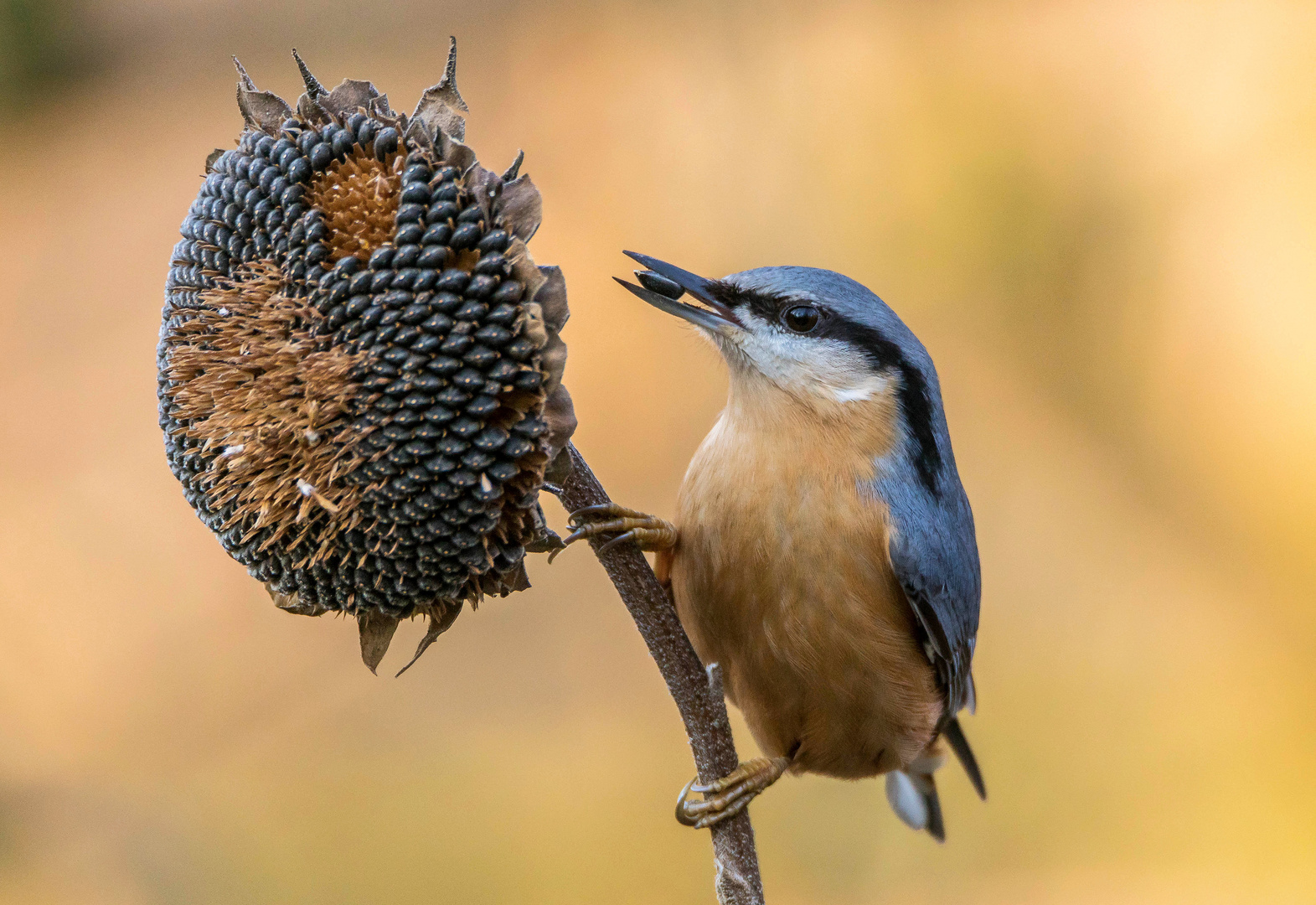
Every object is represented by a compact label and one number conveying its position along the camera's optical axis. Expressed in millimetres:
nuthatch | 3115
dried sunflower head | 3068
